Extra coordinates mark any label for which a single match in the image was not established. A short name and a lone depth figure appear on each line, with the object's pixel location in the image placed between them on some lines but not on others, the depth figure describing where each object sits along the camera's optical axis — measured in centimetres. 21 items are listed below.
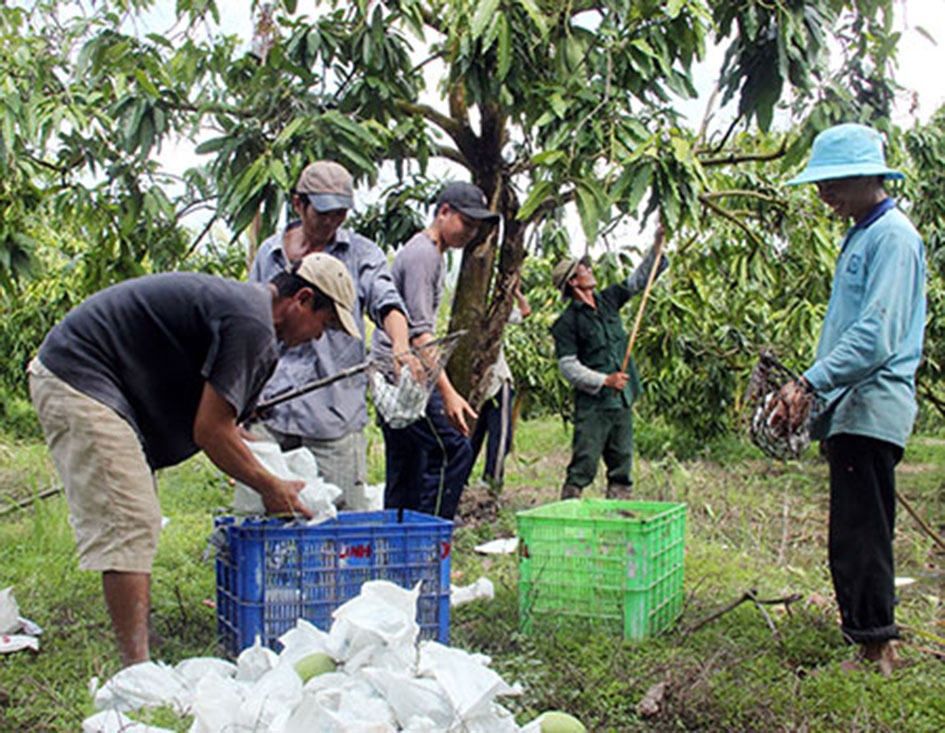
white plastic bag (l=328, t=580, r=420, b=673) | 249
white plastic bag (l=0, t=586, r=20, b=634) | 327
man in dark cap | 407
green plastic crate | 342
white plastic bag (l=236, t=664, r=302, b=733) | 225
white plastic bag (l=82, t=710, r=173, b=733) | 223
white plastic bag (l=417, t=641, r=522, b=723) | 225
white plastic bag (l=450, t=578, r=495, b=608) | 390
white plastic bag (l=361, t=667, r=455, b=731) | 227
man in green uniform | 545
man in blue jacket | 303
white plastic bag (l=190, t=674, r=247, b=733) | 224
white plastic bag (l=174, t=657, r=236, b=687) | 260
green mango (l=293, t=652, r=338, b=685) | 247
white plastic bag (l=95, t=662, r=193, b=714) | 247
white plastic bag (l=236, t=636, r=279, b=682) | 259
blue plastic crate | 298
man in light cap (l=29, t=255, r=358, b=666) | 269
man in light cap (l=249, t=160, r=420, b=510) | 358
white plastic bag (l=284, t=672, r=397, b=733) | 214
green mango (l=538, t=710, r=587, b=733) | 234
